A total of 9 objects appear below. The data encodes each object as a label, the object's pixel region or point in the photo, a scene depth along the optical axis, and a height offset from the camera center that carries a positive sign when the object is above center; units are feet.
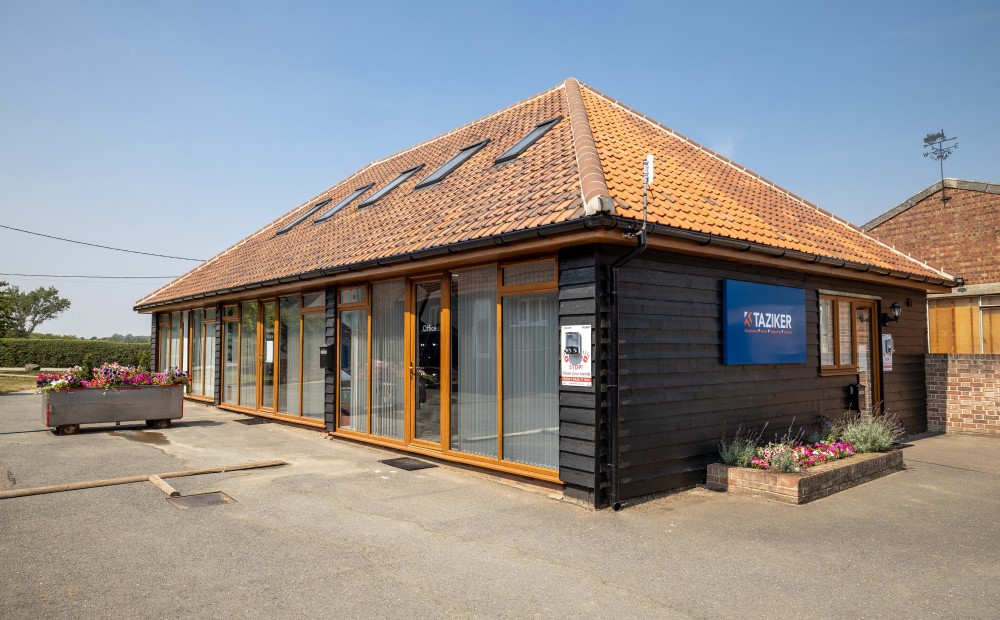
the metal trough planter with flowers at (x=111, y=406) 36.45 -3.91
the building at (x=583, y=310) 22.29 +1.19
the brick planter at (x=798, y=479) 22.33 -5.13
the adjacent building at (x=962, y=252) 48.88 +6.49
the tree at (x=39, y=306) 229.86 +11.82
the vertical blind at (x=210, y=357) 54.08 -1.54
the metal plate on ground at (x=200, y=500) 20.99 -5.29
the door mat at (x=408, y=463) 28.12 -5.48
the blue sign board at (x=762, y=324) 26.09 +0.52
